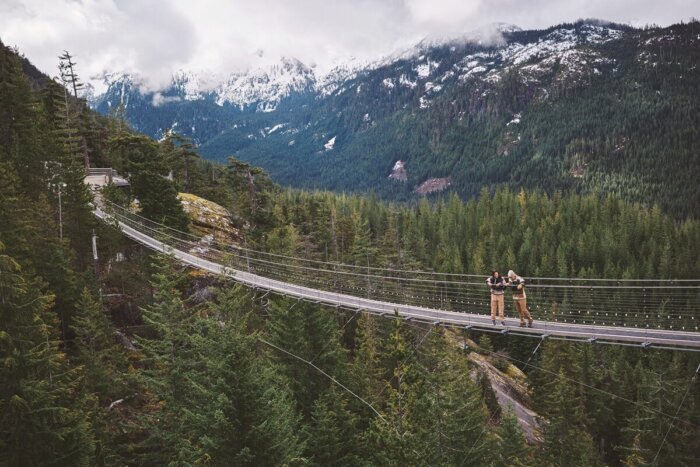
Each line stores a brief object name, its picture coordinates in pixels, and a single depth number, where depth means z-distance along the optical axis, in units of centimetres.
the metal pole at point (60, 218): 2169
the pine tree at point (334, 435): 1628
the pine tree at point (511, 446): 2322
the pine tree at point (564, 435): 2845
